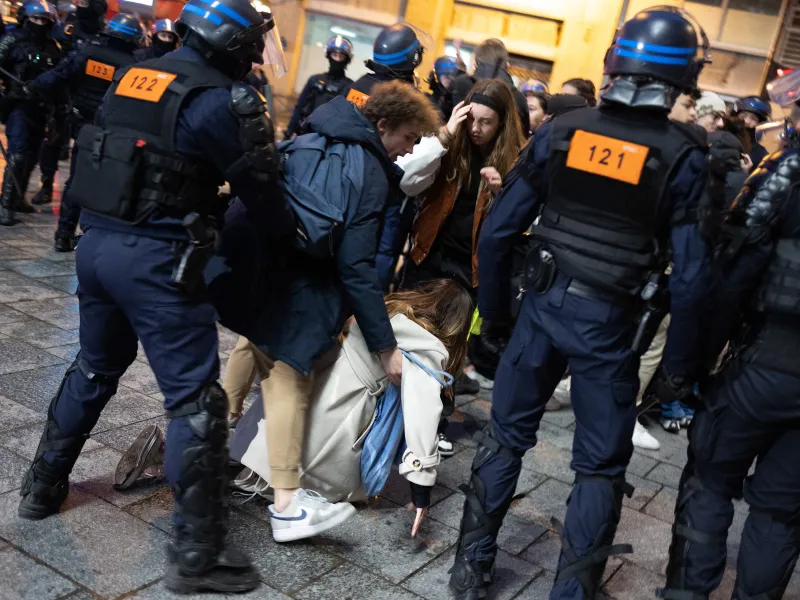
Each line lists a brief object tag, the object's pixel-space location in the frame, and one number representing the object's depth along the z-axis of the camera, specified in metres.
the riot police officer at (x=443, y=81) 6.29
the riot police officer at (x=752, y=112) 6.74
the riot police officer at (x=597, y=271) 2.70
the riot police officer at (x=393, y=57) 5.56
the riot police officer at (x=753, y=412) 2.72
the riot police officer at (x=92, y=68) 6.85
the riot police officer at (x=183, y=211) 2.60
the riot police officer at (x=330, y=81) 8.44
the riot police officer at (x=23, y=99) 7.53
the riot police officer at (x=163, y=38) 7.29
